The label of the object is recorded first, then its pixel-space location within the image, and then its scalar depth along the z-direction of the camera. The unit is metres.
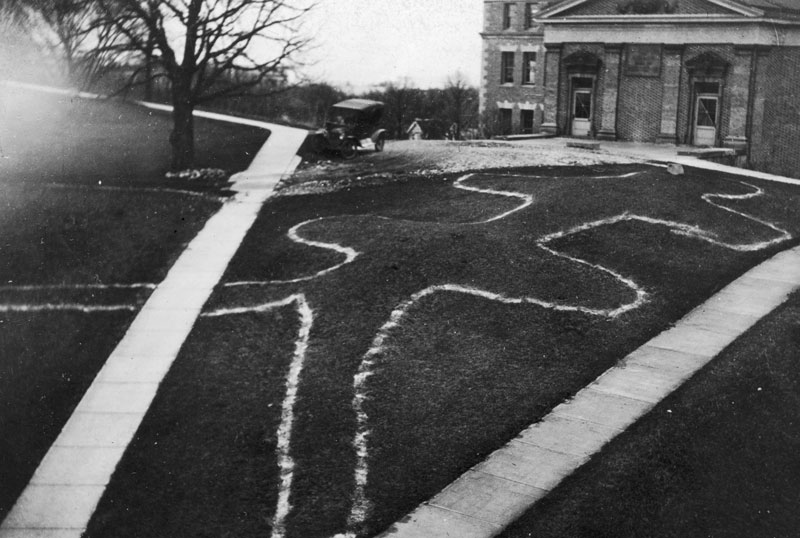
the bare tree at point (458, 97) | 76.56
